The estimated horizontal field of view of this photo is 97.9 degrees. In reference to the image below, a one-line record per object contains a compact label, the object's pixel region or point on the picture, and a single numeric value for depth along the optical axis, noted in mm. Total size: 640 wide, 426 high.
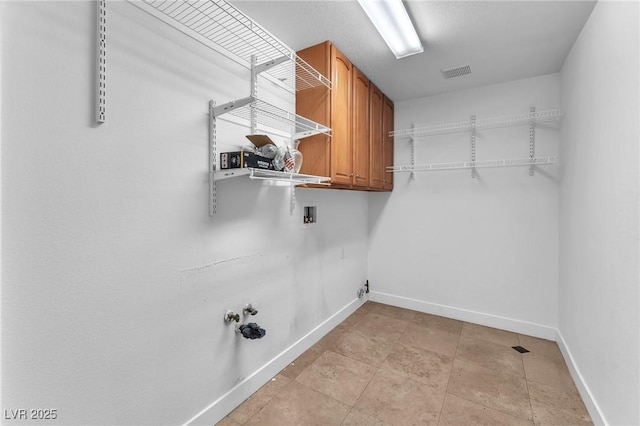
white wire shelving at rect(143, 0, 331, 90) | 1406
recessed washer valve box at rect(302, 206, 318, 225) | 2399
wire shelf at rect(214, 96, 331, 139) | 1446
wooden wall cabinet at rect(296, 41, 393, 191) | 2094
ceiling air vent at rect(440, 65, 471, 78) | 2457
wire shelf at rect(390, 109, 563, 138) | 2561
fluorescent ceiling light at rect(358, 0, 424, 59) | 1585
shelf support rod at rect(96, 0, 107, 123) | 1104
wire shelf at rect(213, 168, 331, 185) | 1453
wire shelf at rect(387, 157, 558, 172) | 2580
